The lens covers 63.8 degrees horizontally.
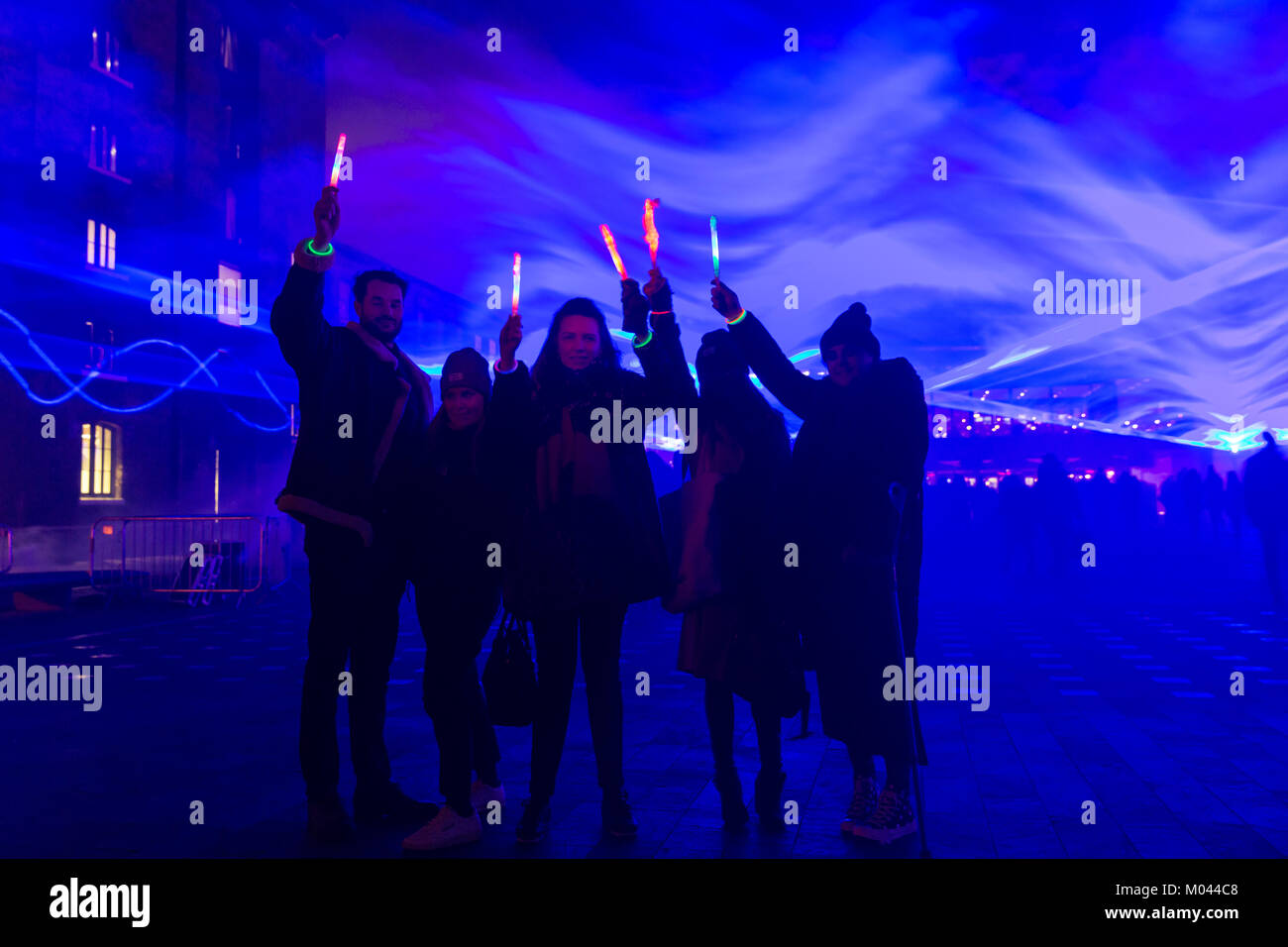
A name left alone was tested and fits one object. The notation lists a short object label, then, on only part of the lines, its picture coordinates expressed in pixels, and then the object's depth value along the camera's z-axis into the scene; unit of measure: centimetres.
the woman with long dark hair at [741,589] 398
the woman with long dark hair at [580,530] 373
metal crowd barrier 1381
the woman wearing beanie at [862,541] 399
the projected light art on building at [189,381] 2006
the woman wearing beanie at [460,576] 385
